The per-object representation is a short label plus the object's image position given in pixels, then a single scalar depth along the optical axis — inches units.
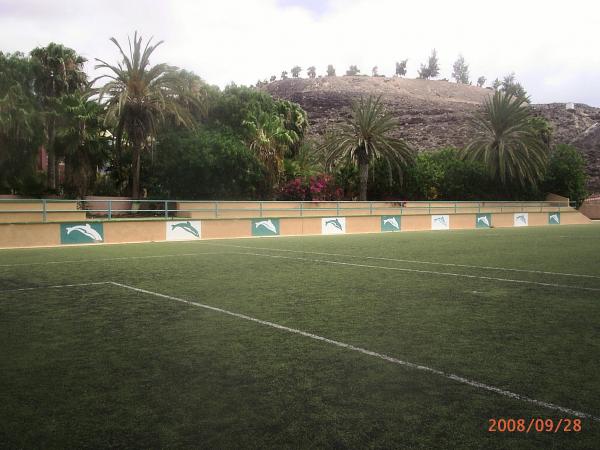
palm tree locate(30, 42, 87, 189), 1776.6
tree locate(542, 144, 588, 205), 2206.0
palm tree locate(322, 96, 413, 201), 1749.5
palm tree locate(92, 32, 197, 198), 1536.7
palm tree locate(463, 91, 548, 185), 1990.7
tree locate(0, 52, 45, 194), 1611.7
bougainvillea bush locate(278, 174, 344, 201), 1834.6
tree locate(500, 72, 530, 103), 2074.3
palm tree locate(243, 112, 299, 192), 1790.1
